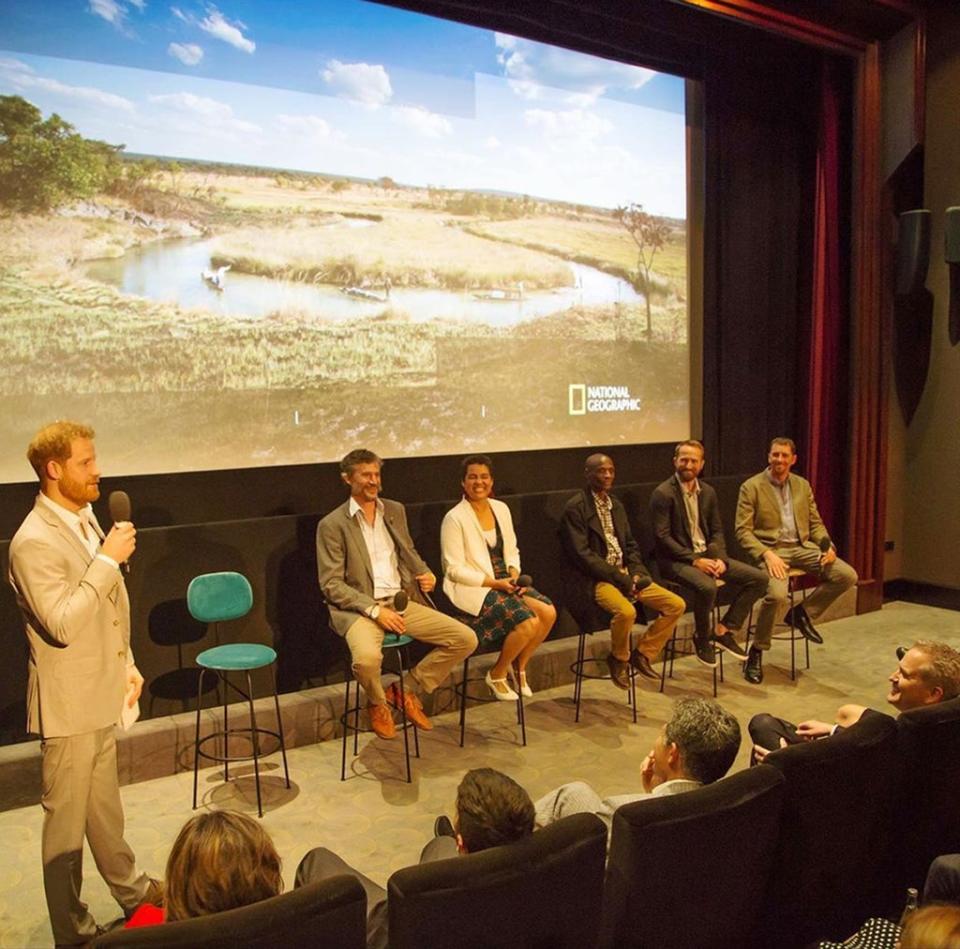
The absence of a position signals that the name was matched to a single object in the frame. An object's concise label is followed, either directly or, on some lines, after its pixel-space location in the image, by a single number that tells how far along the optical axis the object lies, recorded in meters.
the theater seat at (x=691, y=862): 1.85
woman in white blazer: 4.32
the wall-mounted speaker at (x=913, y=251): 6.52
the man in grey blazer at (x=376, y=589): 3.90
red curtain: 6.47
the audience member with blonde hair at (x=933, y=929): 1.17
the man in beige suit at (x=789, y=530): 5.27
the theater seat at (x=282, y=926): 1.37
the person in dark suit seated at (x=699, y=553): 4.96
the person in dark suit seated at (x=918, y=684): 2.62
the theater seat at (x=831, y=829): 2.13
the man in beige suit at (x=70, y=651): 2.47
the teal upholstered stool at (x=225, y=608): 3.65
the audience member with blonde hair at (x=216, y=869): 1.57
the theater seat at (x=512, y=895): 1.58
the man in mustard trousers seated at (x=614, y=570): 4.64
